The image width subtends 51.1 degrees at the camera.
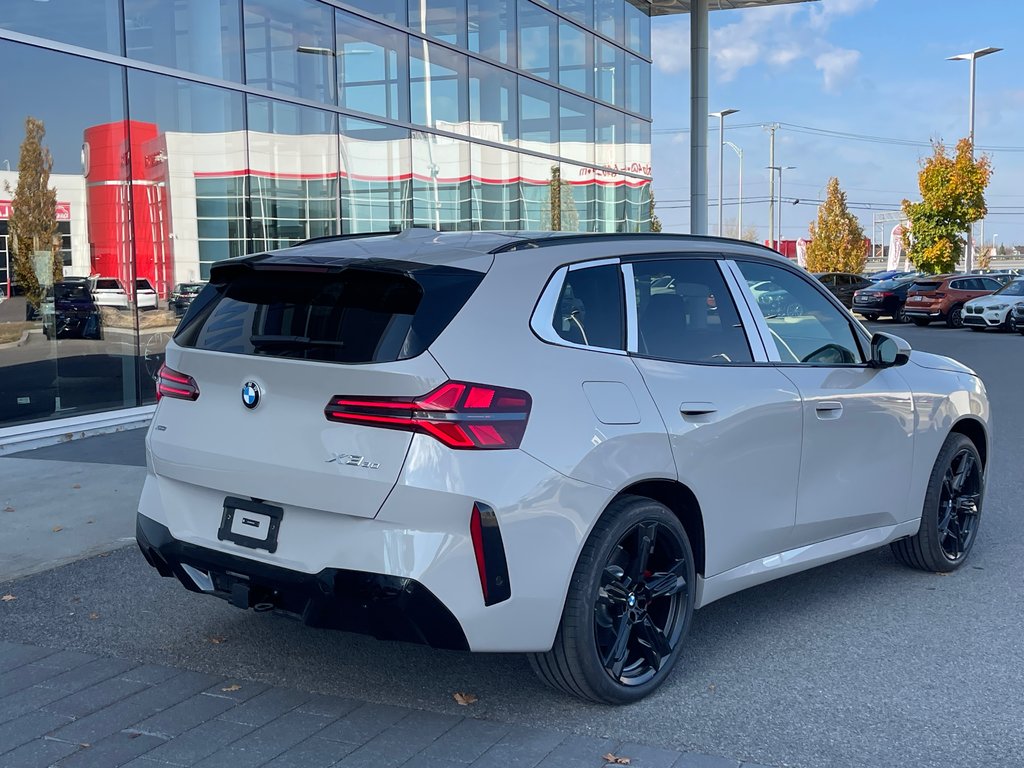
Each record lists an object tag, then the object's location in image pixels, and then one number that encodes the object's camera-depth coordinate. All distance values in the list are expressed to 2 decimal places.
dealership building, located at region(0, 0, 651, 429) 11.17
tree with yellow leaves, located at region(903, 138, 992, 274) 41.88
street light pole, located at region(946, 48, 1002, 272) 43.17
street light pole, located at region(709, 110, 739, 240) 60.03
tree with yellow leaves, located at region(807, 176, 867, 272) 68.75
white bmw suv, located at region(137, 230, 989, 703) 3.53
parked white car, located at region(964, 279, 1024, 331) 28.38
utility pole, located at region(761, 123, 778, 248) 72.94
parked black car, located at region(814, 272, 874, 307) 39.52
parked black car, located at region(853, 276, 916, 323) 33.72
